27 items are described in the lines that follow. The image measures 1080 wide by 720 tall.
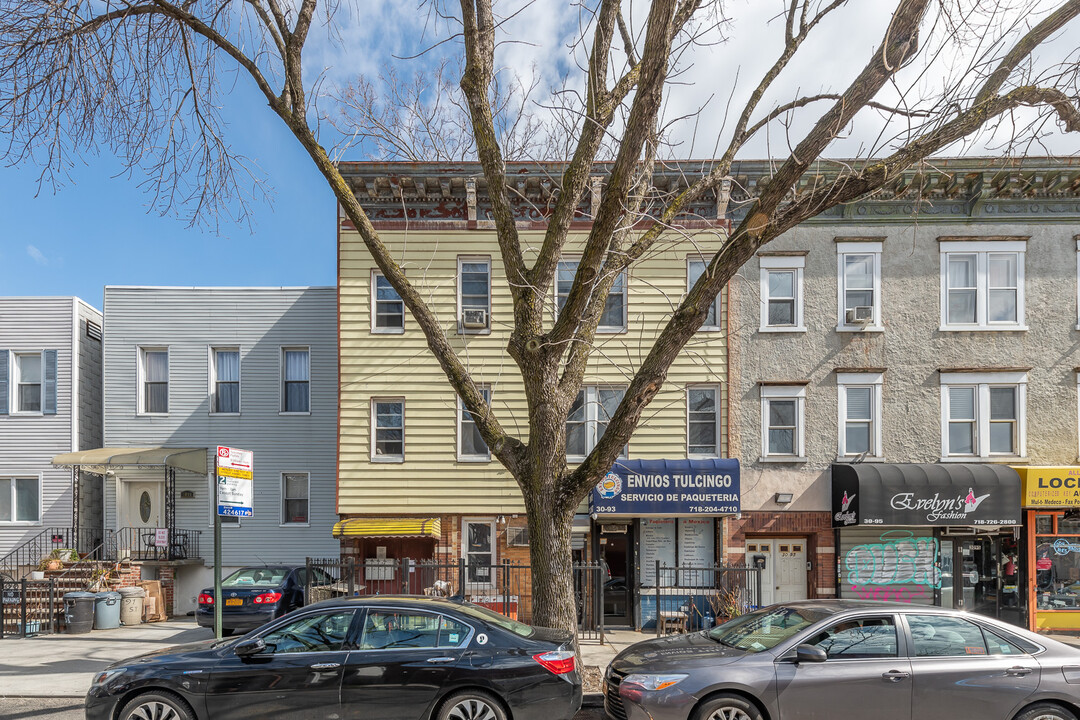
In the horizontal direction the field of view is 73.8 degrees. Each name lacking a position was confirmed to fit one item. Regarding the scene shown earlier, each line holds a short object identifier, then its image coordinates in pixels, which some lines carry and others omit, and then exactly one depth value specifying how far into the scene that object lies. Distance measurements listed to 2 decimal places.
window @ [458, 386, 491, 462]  15.33
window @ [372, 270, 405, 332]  15.50
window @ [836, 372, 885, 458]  14.96
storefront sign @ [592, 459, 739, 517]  14.17
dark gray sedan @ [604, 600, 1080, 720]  6.48
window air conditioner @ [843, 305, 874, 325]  14.90
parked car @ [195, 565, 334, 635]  13.16
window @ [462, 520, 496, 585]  15.14
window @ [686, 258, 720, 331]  15.37
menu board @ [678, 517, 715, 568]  15.03
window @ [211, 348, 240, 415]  17.97
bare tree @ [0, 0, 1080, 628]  7.45
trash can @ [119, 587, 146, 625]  15.20
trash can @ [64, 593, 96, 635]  13.98
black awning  13.84
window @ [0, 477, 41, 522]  17.98
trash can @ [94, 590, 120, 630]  14.57
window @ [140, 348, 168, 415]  17.95
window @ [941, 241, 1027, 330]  15.11
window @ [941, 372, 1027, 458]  14.88
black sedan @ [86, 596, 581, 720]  6.52
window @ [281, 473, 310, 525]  17.64
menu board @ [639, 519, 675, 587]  15.09
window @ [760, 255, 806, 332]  15.29
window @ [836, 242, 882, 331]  15.17
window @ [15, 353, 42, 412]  18.20
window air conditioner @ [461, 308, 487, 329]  15.18
